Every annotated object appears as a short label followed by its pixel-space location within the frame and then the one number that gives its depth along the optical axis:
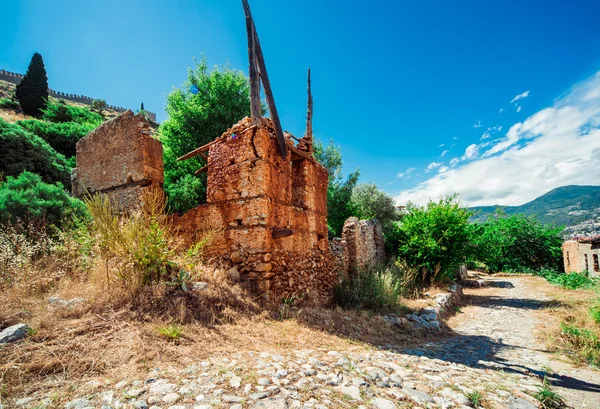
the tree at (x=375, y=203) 18.78
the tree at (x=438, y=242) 11.37
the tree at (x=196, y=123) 12.52
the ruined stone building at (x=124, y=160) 6.57
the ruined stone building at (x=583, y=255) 15.00
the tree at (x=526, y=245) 21.50
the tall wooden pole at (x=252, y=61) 6.23
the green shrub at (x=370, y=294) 7.03
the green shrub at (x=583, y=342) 4.94
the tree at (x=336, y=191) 17.38
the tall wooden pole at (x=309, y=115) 8.59
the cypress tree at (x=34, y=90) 28.11
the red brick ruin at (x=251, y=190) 5.70
